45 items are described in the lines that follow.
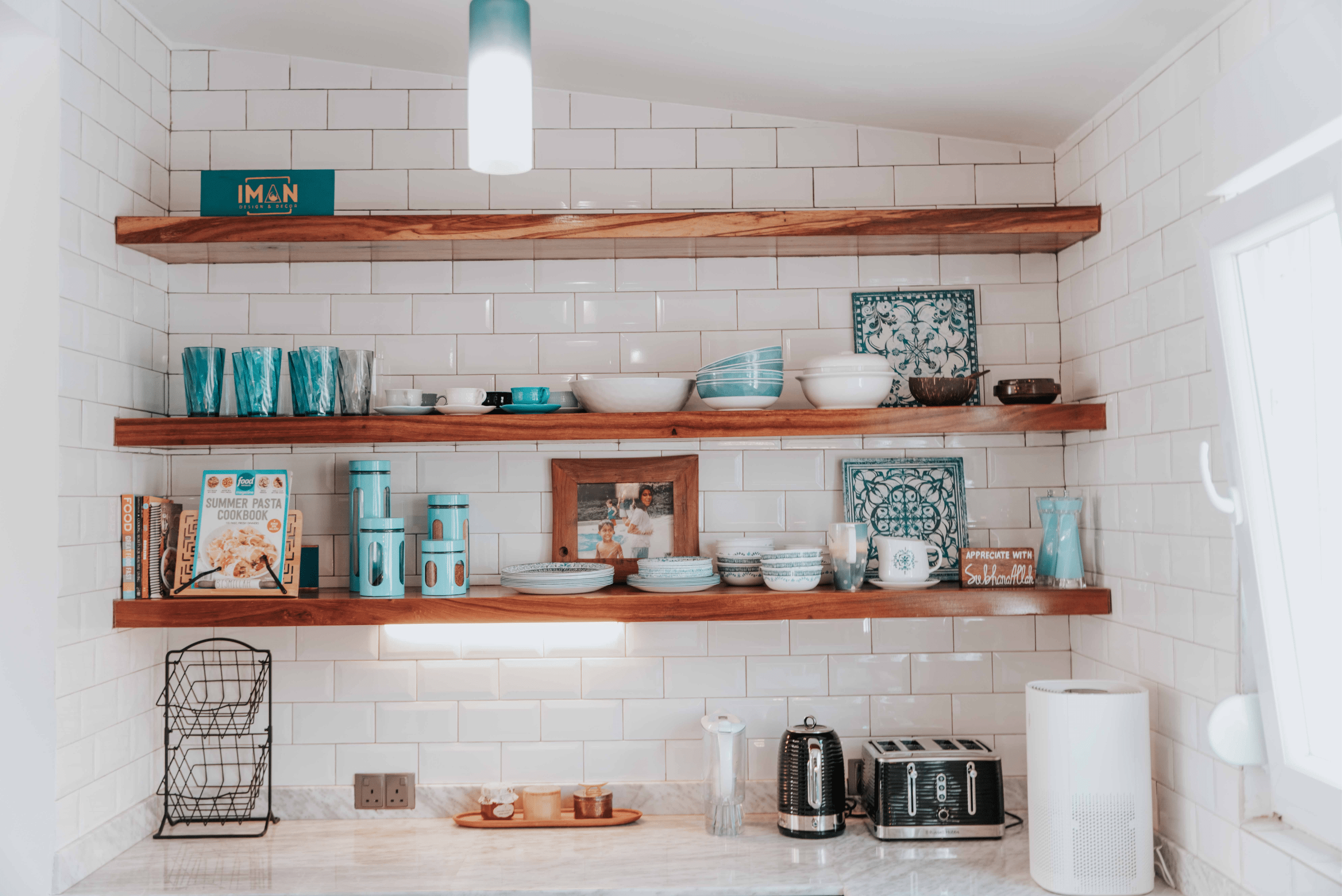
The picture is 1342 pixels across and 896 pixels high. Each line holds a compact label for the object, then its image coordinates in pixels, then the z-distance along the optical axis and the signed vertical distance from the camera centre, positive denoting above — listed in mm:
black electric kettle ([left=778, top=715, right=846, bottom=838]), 2289 -678
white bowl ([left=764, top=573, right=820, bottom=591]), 2326 -199
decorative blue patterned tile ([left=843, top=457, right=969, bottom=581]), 2559 +4
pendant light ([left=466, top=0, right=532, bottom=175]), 1352 +590
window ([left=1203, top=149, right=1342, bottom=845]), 1503 +58
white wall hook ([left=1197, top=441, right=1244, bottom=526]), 1685 +1
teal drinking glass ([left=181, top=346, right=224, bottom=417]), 2342 +320
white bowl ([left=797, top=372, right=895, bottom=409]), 2316 +271
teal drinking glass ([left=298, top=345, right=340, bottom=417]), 2336 +316
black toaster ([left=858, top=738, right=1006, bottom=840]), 2270 -695
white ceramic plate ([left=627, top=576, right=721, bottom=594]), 2346 -208
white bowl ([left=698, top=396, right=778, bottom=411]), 2318 +240
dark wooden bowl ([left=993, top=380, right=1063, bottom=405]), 2326 +258
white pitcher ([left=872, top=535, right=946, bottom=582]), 2377 -149
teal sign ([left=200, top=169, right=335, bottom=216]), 2377 +781
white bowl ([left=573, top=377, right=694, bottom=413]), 2312 +265
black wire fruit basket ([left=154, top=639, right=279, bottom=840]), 2477 -576
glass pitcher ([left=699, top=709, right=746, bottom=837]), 2336 -661
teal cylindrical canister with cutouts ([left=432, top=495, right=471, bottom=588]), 2439 -28
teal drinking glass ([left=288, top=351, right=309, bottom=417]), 2336 +309
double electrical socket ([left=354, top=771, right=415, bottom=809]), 2502 -732
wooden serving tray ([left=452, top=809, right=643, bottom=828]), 2398 -788
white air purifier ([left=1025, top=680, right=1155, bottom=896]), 1950 -606
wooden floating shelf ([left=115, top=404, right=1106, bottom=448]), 2271 +185
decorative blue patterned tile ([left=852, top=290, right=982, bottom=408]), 2586 +443
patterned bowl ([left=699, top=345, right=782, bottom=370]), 2305 +349
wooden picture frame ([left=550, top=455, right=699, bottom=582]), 2561 +36
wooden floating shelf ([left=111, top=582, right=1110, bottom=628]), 2250 -241
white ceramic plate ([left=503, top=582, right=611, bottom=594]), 2316 -203
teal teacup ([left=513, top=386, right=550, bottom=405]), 2324 +264
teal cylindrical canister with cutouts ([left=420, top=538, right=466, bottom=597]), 2330 -152
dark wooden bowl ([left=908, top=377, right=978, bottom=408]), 2326 +263
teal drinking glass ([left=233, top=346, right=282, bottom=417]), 2338 +313
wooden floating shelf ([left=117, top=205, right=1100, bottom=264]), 2283 +655
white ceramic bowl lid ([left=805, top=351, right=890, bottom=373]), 2320 +333
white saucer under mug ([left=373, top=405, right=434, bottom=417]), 2324 +234
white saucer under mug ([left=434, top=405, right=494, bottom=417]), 2312 +231
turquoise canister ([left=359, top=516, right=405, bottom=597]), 2328 -123
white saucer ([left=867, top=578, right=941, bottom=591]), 2381 -212
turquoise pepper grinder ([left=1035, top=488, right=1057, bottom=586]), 2355 -109
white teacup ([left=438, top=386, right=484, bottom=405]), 2301 +262
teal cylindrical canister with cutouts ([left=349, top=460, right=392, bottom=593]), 2443 +34
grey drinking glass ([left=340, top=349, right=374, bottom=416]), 2357 +309
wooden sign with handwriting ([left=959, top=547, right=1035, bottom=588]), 2361 -169
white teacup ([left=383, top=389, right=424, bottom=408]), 2324 +261
